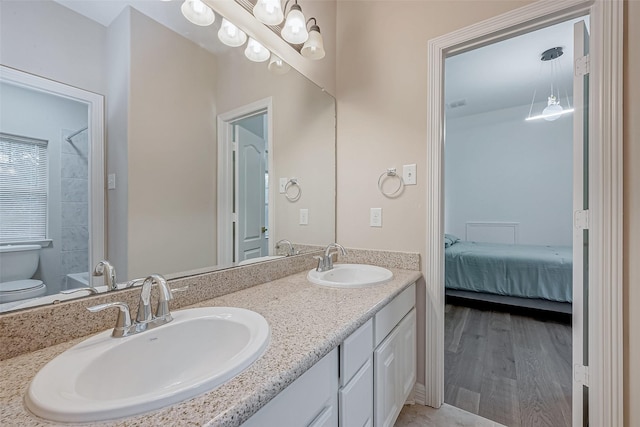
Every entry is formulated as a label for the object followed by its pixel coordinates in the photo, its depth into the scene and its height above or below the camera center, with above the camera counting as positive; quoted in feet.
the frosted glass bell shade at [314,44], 4.93 +3.07
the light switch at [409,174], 5.24 +0.74
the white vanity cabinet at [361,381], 2.14 -1.81
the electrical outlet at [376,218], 5.65 -0.13
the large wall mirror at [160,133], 2.42 +1.00
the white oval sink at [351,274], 4.74 -1.15
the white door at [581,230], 4.14 -0.29
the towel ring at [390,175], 5.40 +0.63
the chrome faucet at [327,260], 5.10 -0.92
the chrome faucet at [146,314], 2.34 -0.93
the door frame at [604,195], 3.82 +0.24
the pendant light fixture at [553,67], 9.10 +5.39
